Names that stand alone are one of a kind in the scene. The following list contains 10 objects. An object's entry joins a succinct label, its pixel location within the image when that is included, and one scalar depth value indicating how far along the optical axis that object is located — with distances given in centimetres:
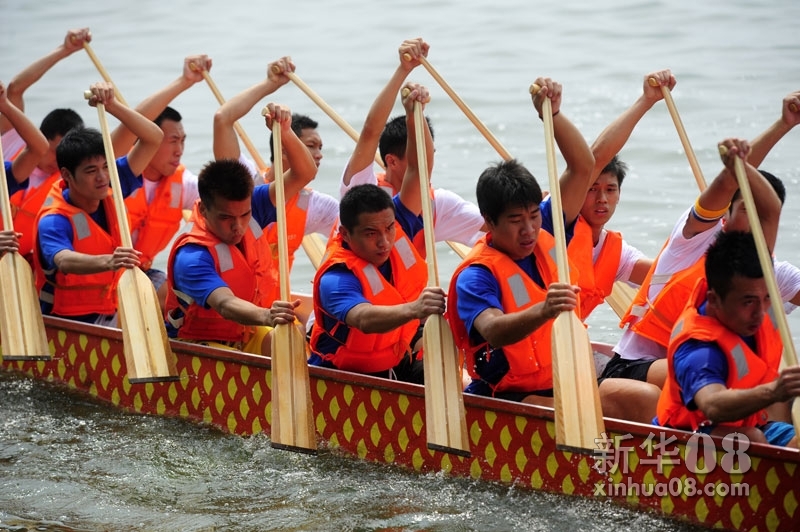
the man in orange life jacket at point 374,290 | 841
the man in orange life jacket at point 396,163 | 970
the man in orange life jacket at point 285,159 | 1078
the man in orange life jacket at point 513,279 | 788
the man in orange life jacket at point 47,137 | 1216
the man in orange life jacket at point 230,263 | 930
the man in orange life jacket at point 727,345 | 681
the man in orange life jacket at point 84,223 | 1041
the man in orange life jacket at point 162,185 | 1159
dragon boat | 723
